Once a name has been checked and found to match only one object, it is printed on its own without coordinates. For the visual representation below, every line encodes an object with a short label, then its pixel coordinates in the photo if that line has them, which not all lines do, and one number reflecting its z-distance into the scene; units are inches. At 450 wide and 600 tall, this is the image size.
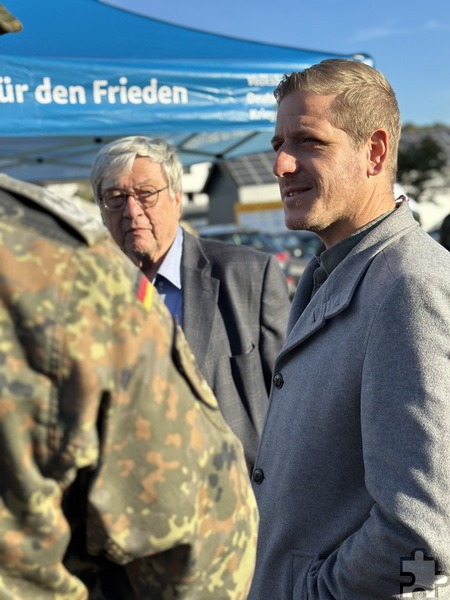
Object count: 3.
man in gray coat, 62.8
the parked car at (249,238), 637.9
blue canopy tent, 155.9
